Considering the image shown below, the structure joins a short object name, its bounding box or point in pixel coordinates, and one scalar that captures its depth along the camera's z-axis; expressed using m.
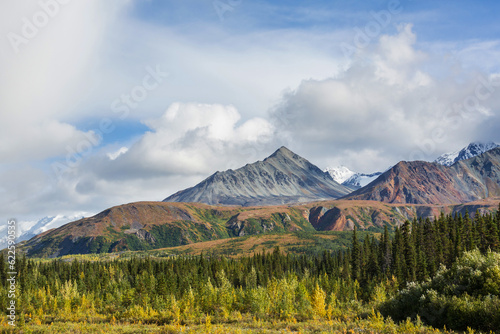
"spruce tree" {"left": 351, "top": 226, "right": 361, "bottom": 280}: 166.75
